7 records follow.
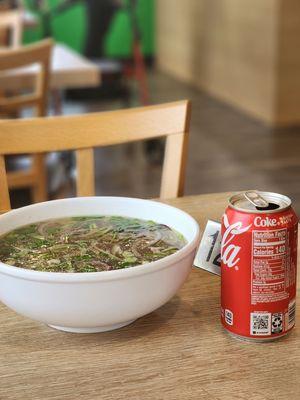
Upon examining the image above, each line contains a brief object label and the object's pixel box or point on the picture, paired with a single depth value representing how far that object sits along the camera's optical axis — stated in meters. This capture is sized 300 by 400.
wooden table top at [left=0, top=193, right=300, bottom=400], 0.76
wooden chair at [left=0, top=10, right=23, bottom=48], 3.86
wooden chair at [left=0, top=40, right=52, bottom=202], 2.48
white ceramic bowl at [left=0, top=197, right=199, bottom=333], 0.80
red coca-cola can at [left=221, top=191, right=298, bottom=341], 0.80
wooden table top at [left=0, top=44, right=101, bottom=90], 2.72
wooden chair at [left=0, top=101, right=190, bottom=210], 1.42
